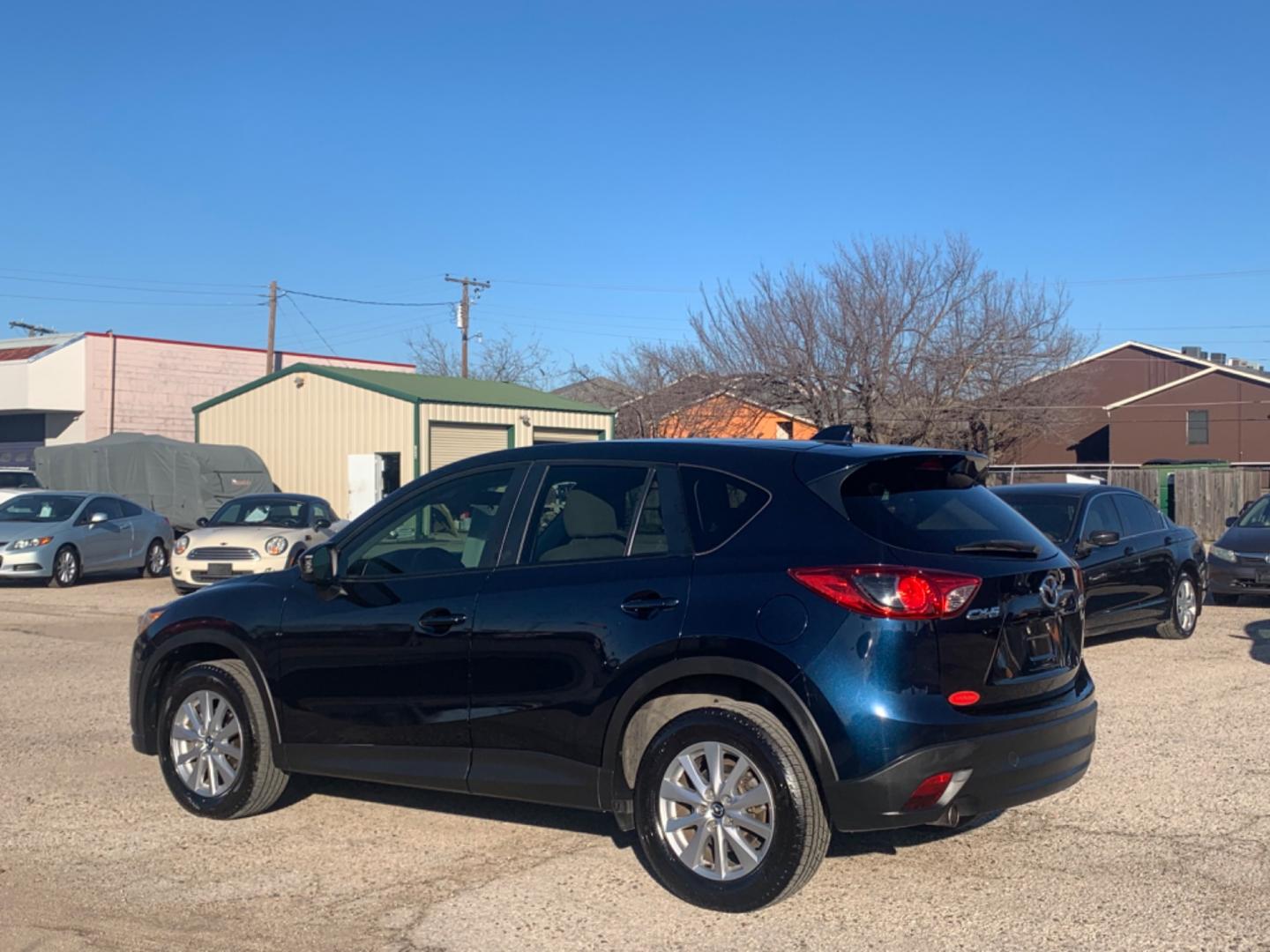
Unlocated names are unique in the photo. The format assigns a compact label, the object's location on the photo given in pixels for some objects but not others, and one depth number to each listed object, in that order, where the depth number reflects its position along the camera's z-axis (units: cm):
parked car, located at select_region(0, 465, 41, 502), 2819
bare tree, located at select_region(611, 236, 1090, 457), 3575
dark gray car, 1590
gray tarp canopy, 3141
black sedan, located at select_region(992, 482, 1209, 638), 1158
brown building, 5809
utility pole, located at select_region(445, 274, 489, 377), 5294
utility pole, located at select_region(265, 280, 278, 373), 4712
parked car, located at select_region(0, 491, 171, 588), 1888
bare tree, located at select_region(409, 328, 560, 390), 6600
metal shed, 3136
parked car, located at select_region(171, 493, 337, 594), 1748
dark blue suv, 485
